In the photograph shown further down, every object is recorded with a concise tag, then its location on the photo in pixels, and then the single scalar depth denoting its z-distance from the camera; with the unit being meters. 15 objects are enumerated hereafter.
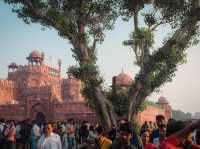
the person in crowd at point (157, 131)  4.38
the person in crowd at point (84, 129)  9.87
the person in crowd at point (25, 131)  10.20
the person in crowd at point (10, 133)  9.44
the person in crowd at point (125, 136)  3.09
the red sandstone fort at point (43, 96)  22.92
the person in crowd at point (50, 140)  5.58
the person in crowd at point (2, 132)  9.67
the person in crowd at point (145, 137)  4.44
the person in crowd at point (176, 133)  1.75
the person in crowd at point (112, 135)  4.87
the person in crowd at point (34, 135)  9.49
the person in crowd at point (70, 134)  11.32
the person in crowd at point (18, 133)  10.24
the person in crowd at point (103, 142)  4.14
